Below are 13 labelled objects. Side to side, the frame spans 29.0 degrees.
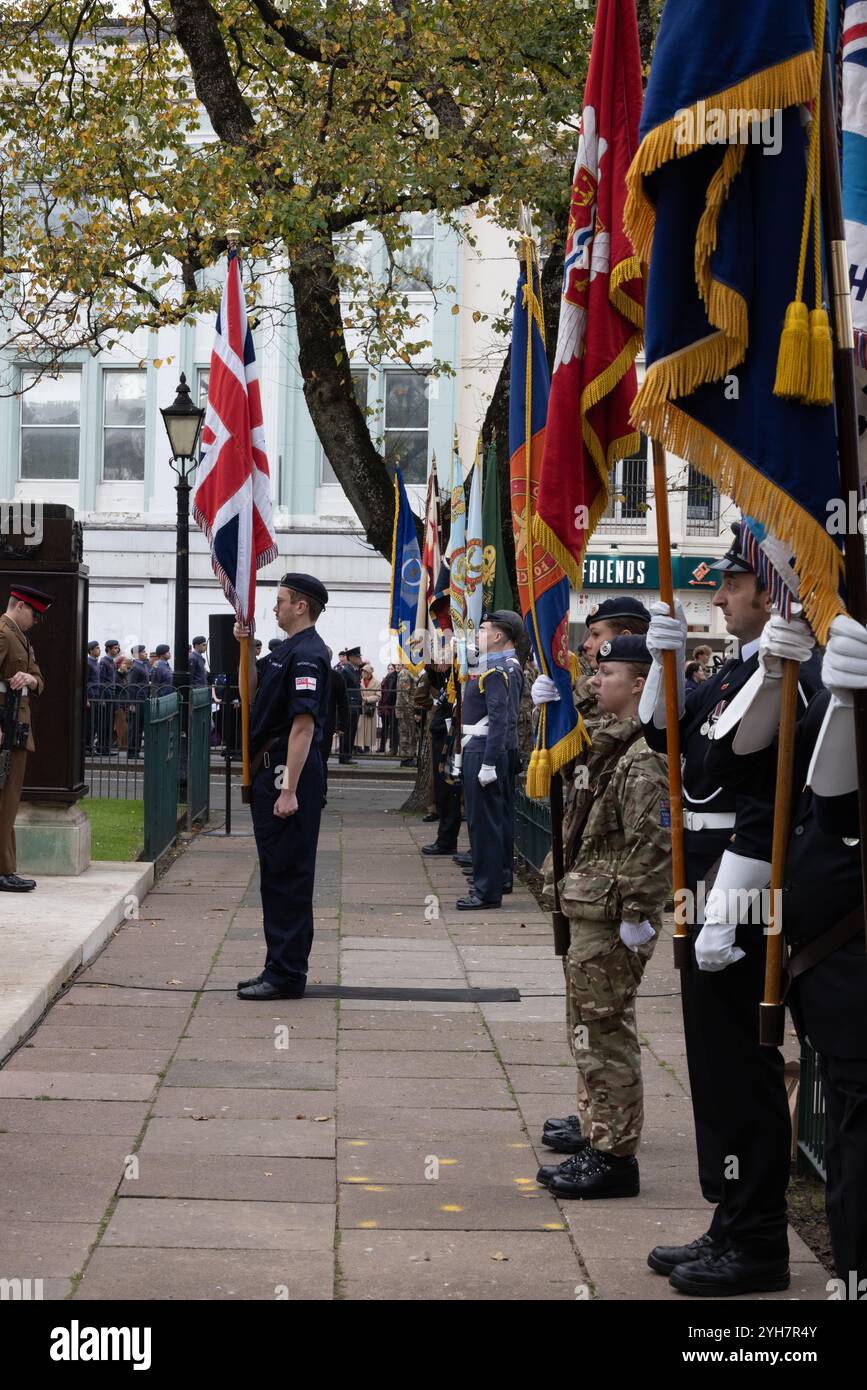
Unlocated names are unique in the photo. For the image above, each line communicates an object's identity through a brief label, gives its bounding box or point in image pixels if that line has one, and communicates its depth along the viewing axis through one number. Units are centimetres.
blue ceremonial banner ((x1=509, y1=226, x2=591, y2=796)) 576
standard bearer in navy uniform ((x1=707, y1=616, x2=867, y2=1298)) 354
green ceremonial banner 1594
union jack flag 869
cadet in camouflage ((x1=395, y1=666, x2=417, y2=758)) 2550
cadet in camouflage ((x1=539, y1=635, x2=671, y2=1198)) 543
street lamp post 1823
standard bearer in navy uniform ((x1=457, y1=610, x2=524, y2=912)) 1195
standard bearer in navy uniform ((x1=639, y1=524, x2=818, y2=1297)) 442
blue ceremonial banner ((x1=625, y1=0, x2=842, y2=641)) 371
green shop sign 3516
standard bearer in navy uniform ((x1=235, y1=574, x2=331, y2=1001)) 841
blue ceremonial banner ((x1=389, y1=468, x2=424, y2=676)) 1717
